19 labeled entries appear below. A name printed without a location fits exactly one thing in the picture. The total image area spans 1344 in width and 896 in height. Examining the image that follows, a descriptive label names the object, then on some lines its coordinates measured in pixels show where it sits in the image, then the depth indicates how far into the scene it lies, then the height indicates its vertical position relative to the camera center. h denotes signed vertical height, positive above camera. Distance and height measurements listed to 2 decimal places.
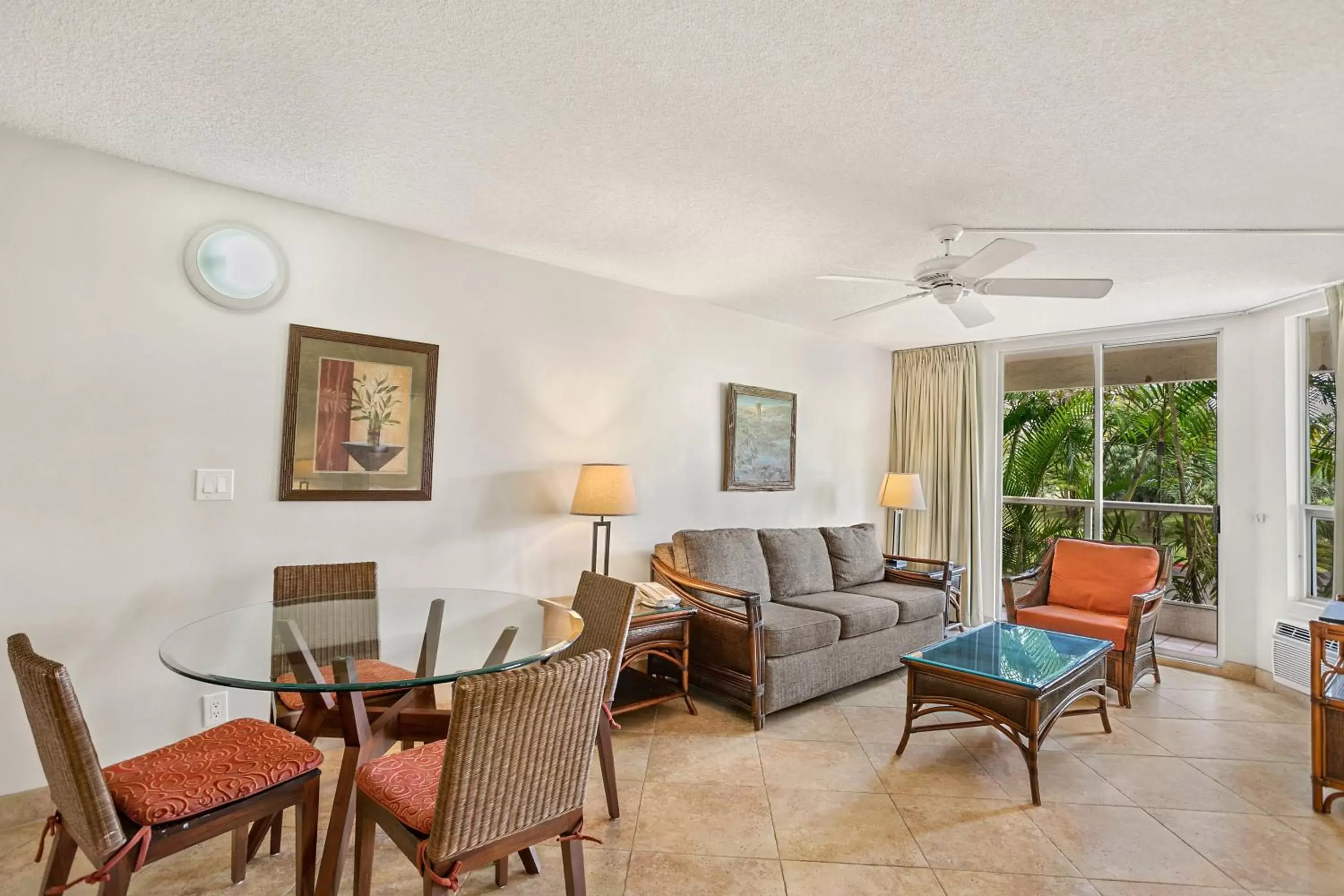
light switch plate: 2.69 -0.10
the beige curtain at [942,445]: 5.45 +0.32
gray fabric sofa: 3.42 -0.75
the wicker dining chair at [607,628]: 2.28 -0.55
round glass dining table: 1.77 -0.55
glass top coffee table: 2.68 -0.82
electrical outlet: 2.73 -1.01
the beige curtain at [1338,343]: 3.57 +0.81
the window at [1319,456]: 3.96 +0.23
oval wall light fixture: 2.70 +0.80
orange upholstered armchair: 3.75 -0.68
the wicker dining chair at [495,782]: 1.44 -0.73
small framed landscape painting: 4.62 +0.27
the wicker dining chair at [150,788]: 1.43 -0.79
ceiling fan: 2.68 +0.88
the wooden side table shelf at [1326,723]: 2.52 -0.86
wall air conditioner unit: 3.81 -0.92
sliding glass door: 4.62 +0.22
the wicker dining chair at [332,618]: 1.92 -0.54
